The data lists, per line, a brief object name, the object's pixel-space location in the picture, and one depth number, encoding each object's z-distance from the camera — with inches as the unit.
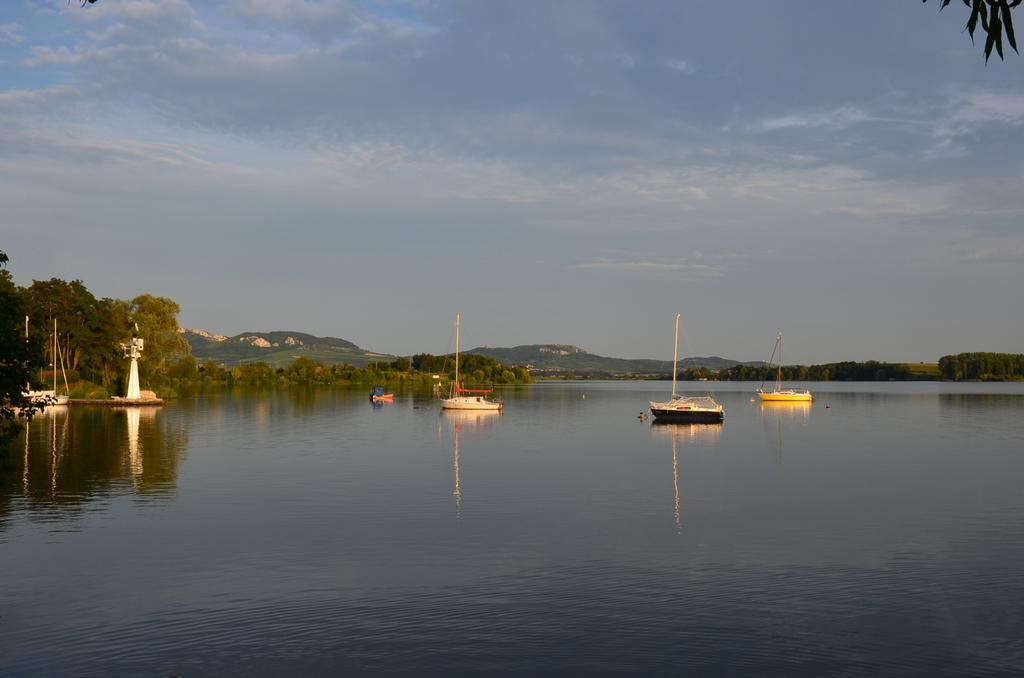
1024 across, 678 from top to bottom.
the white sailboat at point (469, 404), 4212.6
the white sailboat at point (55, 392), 3923.2
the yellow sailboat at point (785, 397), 5644.7
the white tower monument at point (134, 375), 4028.1
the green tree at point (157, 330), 4800.7
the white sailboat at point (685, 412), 3508.9
